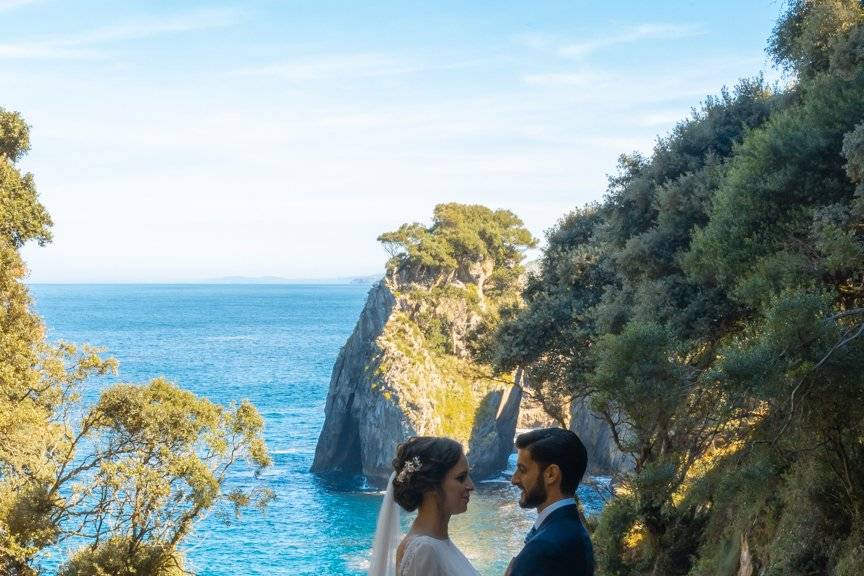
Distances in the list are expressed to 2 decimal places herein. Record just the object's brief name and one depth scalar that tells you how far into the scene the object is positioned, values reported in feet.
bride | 11.46
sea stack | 193.06
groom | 11.16
